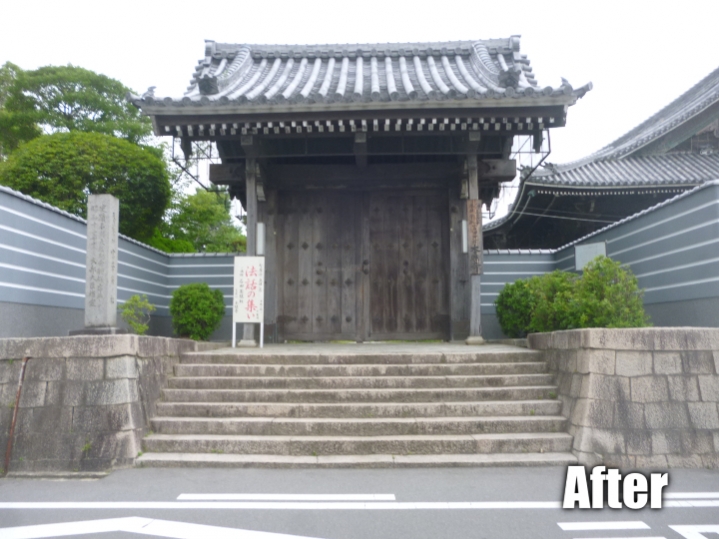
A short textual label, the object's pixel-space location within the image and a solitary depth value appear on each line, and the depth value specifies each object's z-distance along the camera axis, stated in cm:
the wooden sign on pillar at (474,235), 888
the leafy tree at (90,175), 1312
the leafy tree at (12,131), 2108
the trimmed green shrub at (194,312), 987
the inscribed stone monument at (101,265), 653
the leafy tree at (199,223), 2089
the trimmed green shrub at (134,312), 886
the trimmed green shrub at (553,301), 726
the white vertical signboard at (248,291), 860
